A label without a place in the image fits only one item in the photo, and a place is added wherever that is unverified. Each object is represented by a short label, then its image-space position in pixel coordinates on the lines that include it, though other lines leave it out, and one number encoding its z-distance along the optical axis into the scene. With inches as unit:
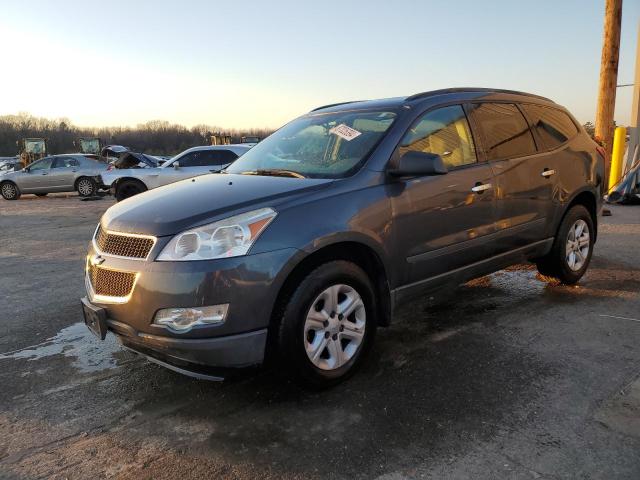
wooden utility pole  358.6
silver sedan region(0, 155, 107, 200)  735.7
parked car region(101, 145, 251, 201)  517.7
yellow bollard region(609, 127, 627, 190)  482.6
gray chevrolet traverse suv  108.8
